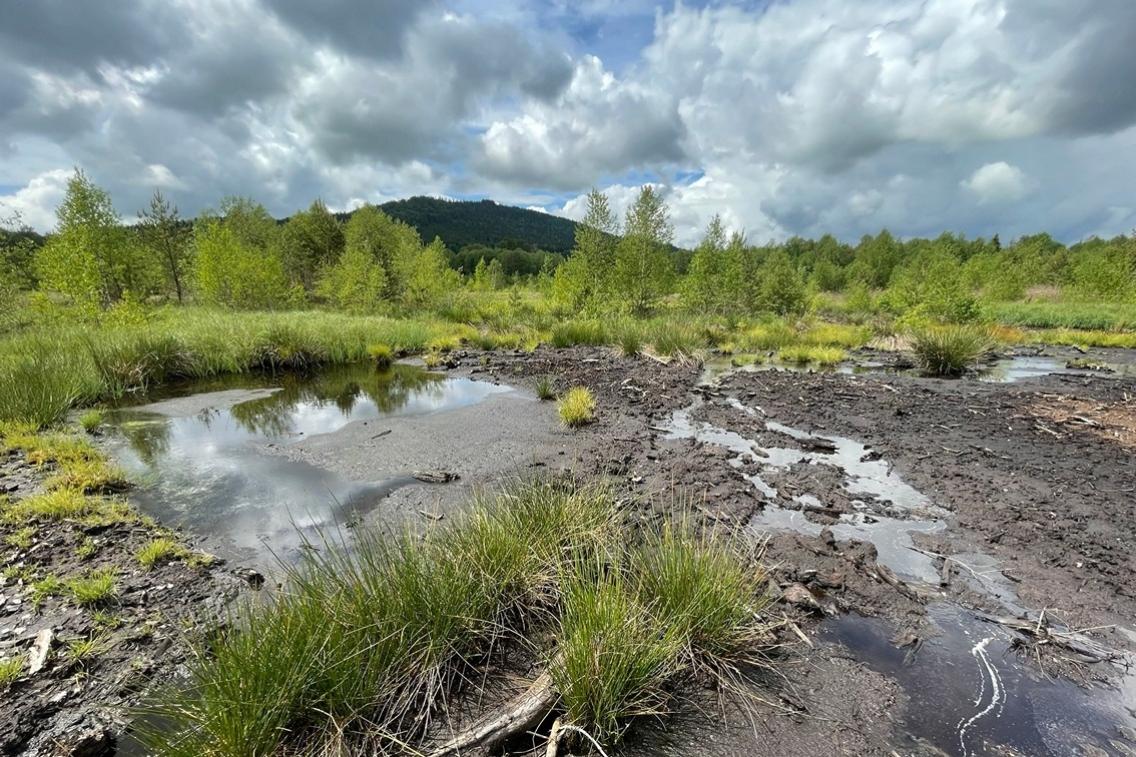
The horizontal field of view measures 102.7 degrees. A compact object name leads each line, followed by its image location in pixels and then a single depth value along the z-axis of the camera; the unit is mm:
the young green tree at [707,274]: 33250
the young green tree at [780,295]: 37094
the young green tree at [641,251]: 29562
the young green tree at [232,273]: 28828
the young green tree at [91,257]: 14461
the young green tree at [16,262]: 15398
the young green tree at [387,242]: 39969
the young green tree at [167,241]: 35844
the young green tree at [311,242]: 48344
